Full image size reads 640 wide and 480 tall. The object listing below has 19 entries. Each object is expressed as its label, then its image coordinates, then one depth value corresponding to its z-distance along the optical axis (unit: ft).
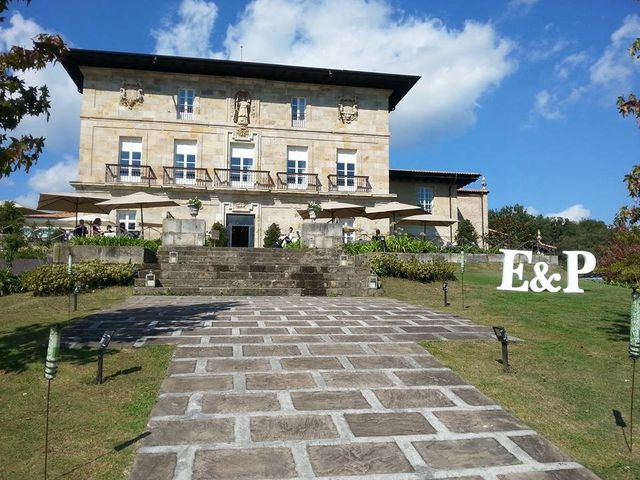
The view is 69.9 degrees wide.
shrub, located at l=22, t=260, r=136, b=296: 38.65
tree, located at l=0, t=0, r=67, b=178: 17.08
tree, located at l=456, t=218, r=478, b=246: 93.25
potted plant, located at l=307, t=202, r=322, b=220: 64.08
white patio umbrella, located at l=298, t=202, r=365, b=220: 66.59
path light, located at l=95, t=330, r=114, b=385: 16.42
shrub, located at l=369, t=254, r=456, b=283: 51.34
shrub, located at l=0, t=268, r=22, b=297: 40.49
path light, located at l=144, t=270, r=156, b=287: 42.34
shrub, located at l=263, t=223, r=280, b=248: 81.16
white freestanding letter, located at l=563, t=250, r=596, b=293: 41.75
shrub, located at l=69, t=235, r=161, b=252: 48.36
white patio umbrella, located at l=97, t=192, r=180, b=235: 56.53
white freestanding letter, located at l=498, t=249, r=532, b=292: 44.80
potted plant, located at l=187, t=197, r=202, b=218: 62.13
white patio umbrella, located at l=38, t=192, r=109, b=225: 53.83
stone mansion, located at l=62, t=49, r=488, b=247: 81.56
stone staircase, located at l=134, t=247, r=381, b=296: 44.37
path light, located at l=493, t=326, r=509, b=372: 18.92
